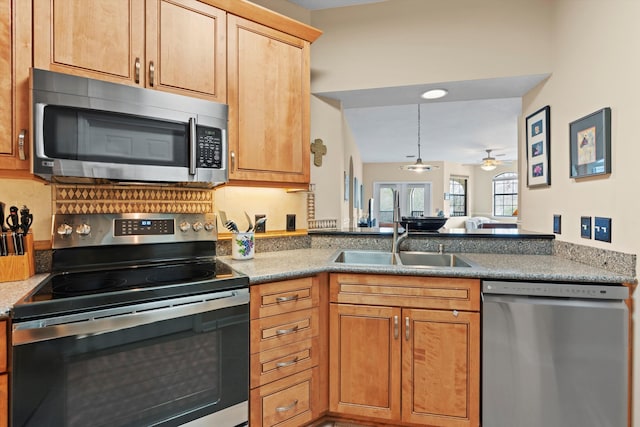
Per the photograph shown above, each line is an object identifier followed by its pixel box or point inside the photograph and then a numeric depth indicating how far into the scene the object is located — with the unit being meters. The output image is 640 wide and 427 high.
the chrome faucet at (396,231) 2.20
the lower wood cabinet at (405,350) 1.66
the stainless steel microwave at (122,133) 1.34
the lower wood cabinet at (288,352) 1.57
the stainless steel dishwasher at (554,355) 1.48
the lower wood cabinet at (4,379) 1.06
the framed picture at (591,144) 1.59
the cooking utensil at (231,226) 2.00
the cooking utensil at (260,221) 2.13
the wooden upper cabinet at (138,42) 1.42
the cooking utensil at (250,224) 2.06
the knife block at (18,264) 1.38
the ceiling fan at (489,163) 7.46
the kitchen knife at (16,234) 1.42
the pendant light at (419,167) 6.63
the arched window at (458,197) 9.91
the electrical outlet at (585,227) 1.76
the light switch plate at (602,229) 1.61
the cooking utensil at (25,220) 1.46
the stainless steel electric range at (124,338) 1.10
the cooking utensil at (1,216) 1.39
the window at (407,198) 9.68
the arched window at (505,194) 9.59
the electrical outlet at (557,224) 2.05
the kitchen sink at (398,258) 2.22
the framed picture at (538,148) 2.16
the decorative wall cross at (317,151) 2.54
